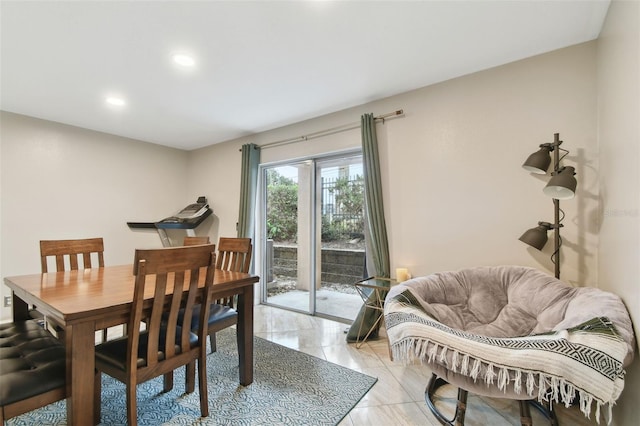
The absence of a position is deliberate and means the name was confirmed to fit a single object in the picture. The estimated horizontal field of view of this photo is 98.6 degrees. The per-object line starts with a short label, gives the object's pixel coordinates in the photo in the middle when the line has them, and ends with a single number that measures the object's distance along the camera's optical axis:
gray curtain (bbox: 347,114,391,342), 2.71
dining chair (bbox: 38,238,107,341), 2.20
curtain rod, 2.80
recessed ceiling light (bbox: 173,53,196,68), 2.15
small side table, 2.61
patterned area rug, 1.62
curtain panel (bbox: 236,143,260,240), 3.91
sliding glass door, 3.36
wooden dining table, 1.21
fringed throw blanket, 1.05
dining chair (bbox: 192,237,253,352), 2.40
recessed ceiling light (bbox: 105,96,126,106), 2.90
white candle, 2.58
